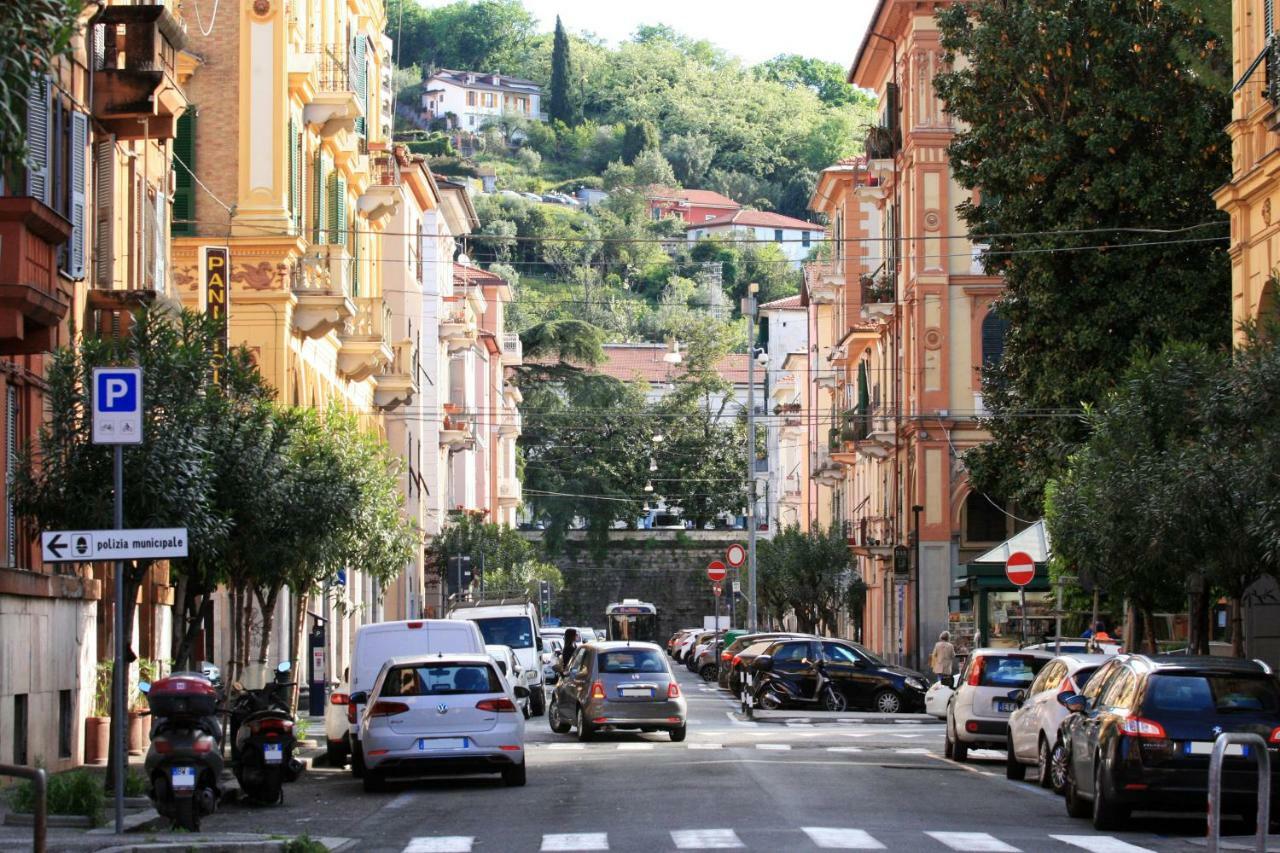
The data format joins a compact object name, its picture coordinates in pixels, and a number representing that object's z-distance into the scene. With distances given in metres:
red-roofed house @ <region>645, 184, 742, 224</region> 186.50
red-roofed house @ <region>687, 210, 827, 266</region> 176.75
